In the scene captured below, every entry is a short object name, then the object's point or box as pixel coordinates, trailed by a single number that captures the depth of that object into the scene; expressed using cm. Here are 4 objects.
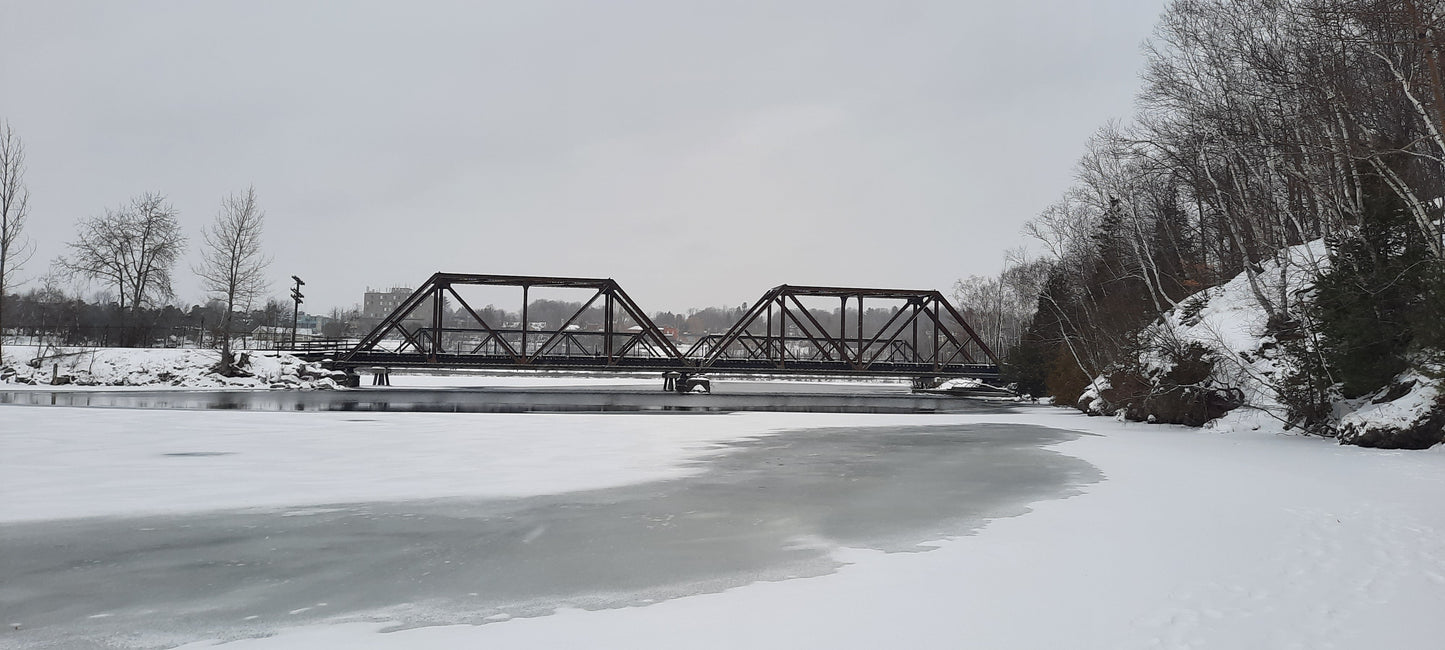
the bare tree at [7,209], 3912
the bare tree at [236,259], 4730
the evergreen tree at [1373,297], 1964
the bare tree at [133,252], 5503
